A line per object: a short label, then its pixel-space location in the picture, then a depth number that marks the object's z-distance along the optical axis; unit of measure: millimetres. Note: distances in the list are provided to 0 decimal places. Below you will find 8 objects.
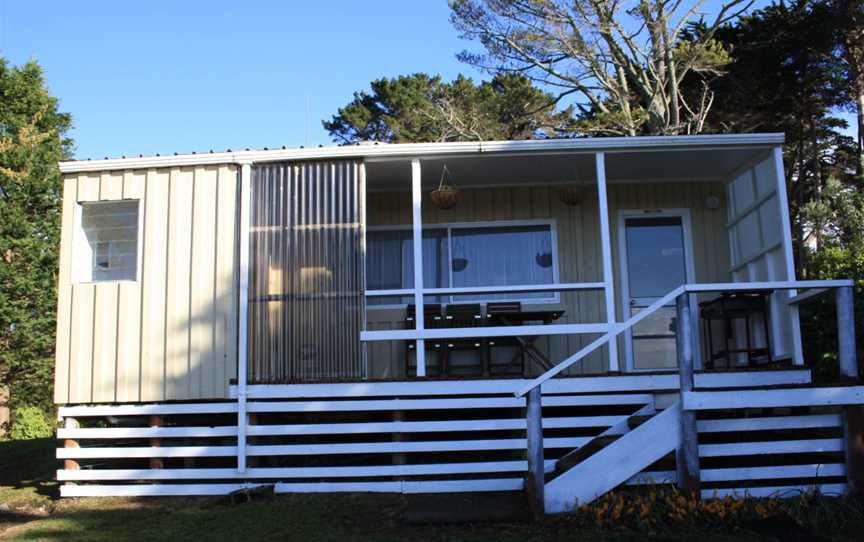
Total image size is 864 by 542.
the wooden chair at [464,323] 8586
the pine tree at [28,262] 19219
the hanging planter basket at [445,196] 8719
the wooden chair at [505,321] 8531
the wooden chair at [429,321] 8664
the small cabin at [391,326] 7184
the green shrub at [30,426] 17000
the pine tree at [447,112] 20156
